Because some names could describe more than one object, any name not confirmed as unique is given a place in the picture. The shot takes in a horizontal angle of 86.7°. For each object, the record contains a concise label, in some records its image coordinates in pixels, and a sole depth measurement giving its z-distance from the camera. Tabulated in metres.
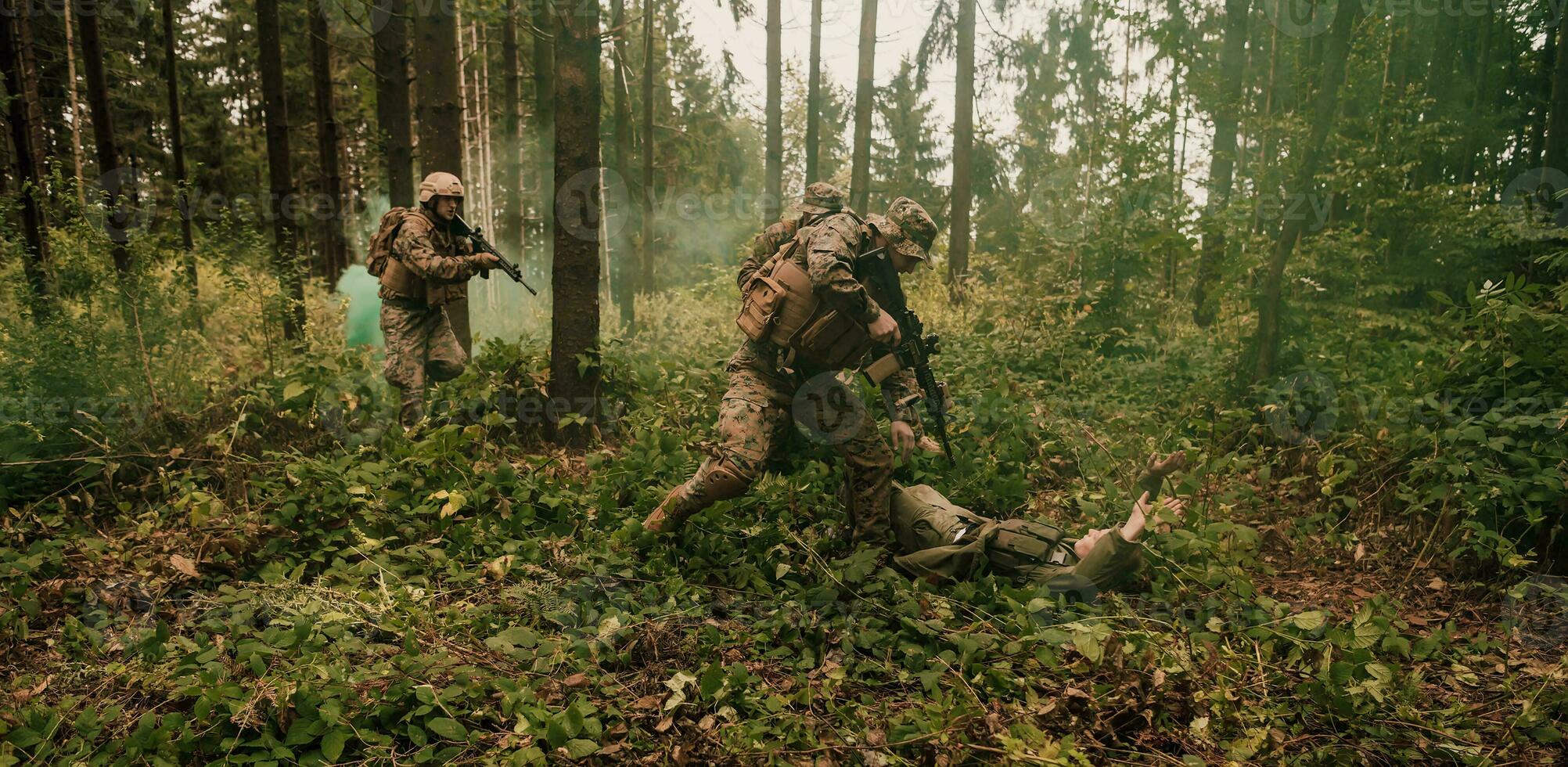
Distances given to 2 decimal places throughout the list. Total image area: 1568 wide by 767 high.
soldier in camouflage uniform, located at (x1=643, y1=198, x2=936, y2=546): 4.16
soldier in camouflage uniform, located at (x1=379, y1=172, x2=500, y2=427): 6.02
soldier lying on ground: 3.64
